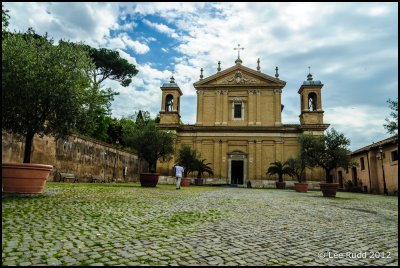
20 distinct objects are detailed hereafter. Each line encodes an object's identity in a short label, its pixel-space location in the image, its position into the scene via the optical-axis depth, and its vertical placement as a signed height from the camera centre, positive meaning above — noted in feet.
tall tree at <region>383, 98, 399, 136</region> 42.30 +8.50
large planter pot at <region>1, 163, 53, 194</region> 27.07 -0.42
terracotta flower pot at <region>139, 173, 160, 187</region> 62.64 -0.71
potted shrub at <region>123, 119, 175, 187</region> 65.72 +7.60
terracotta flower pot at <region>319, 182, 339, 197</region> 56.49 -1.63
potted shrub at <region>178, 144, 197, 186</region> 89.97 +5.71
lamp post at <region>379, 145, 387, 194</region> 82.30 -0.20
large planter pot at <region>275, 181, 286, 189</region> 97.25 -1.91
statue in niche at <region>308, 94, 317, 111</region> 115.80 +30.54
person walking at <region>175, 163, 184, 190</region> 61.78 +0.50
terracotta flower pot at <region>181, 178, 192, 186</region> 83.37 -1.26
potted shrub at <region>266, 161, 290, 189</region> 97.71 +2.71
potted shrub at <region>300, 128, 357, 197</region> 57.67 +5.39
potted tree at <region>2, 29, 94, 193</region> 27.17 +7.50
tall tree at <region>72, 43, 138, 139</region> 128.24 +49.99
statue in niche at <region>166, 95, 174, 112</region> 122.72 +30.73
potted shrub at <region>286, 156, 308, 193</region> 70.56 +3.36
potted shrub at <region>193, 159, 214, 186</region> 93.94 +2.54
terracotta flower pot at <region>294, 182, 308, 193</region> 76.69 -1.94
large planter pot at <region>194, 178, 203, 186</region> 99.91 -1.70
